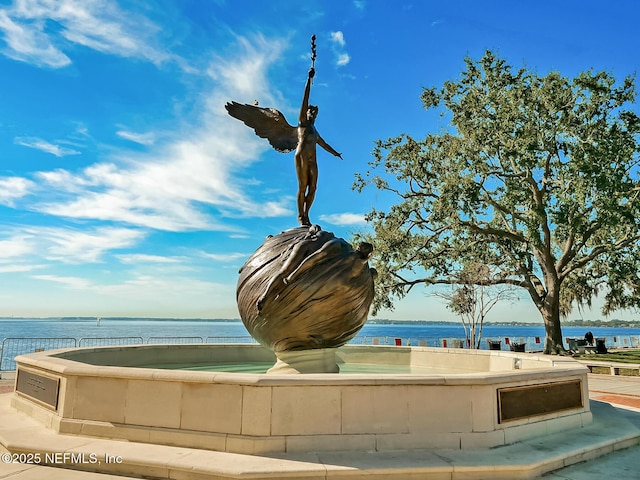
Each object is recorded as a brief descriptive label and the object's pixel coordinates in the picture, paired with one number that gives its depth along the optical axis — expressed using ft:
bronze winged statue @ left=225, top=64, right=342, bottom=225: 31.73
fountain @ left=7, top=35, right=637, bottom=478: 17.49
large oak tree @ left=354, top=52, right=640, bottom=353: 72.59
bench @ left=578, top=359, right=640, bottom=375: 53.57
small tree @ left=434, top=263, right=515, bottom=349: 93.15
